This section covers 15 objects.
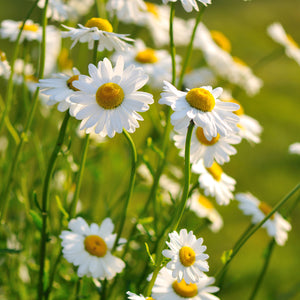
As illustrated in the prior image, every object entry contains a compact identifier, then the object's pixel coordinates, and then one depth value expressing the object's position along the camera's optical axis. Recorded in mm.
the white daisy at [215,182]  868
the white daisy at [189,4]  830
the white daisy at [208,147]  843
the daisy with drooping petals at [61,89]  808
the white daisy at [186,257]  788
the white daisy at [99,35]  807
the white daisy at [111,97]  790
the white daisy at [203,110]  783
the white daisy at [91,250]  839
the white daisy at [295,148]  914
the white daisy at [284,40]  1124
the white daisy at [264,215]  909
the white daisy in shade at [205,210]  992
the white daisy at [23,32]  948
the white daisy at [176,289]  821
